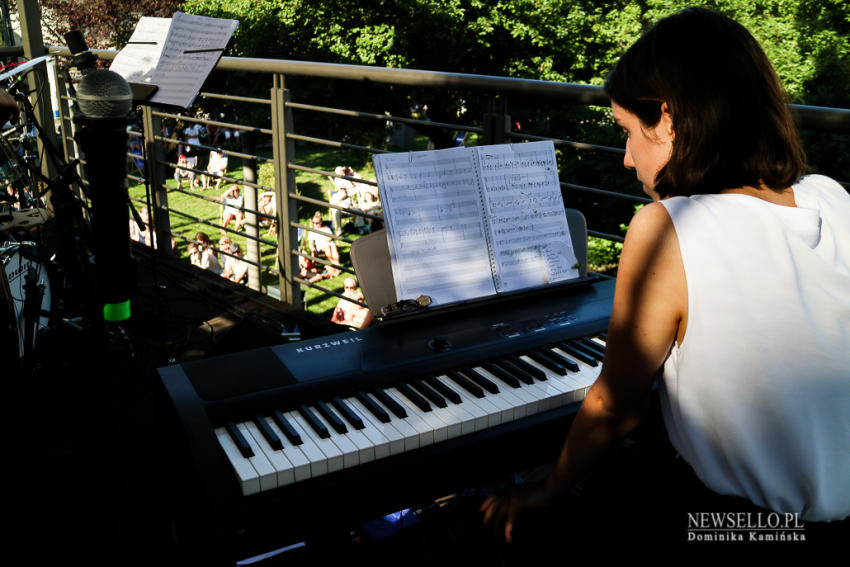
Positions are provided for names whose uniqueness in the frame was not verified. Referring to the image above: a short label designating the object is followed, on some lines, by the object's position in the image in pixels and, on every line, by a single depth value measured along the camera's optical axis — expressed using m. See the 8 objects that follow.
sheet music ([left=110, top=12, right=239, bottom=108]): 2.43
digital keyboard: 1.21
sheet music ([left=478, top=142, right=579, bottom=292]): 1.72
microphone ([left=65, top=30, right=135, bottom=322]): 1.25
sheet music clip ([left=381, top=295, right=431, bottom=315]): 1.61
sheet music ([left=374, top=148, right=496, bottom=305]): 1.60
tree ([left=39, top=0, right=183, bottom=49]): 16.44
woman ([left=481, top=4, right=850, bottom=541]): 1.11
